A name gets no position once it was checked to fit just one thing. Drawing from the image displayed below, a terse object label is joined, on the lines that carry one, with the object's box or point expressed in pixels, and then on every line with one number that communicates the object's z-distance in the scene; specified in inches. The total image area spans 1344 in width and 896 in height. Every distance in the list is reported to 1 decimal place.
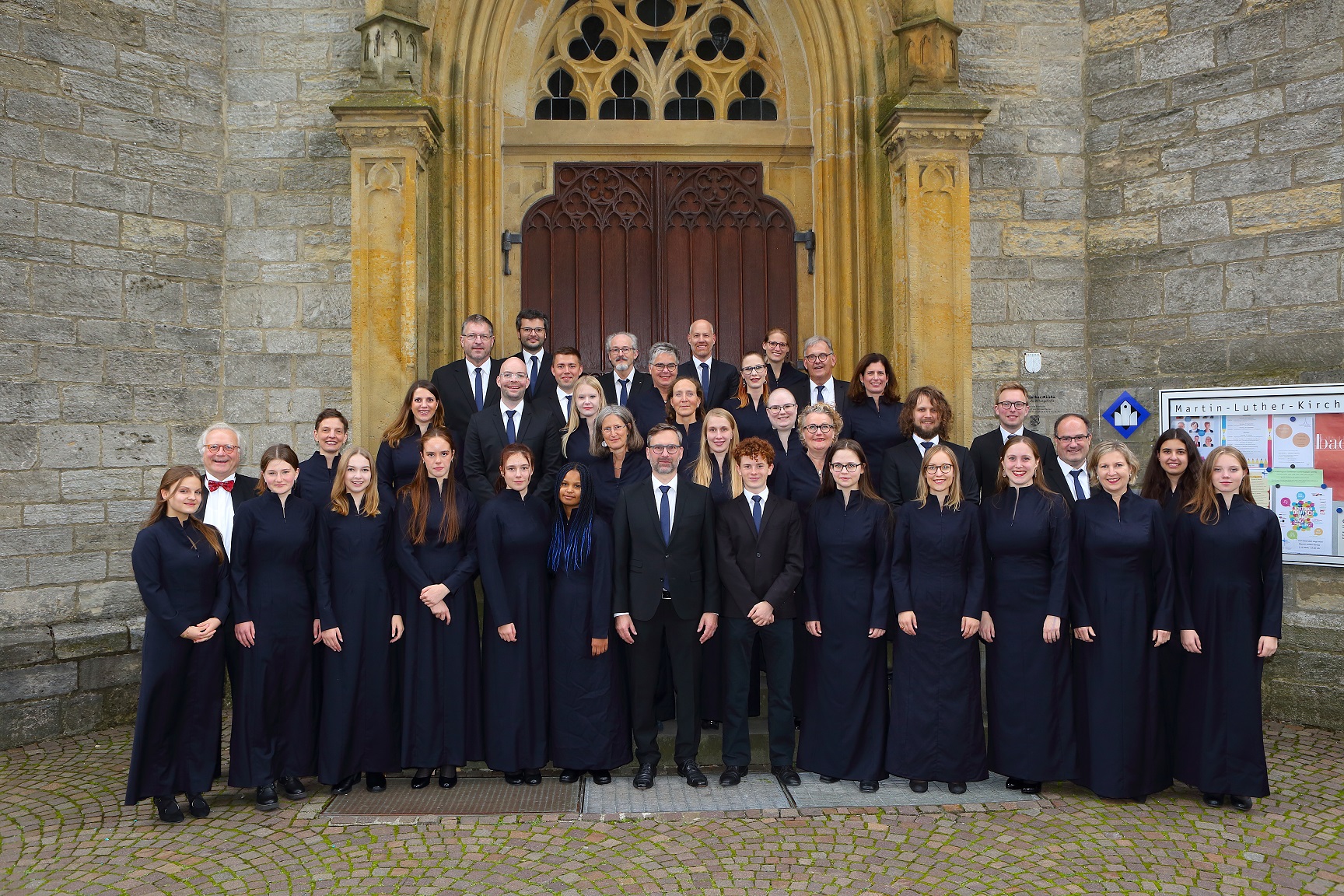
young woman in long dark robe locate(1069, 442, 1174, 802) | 183.8
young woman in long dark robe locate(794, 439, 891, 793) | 191.9
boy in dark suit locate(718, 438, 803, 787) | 192.9
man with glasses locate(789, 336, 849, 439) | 224.2
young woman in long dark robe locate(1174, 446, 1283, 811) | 181.0
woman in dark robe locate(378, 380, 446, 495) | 209.0
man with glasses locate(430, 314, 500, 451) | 230.1
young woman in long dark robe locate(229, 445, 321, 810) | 182.5
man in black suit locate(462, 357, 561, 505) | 208.8
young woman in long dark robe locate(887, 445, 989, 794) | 187.8
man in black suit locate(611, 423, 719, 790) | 191.3
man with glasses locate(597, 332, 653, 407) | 229.0
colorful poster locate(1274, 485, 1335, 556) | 242.4
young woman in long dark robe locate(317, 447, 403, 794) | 188.7
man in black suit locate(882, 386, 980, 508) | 208.8
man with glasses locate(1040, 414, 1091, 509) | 201.8
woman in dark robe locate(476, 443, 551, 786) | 191.8
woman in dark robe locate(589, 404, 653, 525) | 203.2
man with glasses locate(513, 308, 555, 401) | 230.1
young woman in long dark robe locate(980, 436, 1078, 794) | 186.9
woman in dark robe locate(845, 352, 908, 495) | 222.7
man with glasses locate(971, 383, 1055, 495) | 217.2
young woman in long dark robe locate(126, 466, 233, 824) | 175.8
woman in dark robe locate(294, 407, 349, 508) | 200.8
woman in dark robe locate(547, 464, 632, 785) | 192.7
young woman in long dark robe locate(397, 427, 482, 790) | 191.3
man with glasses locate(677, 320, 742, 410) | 234.7
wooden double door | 296.7
